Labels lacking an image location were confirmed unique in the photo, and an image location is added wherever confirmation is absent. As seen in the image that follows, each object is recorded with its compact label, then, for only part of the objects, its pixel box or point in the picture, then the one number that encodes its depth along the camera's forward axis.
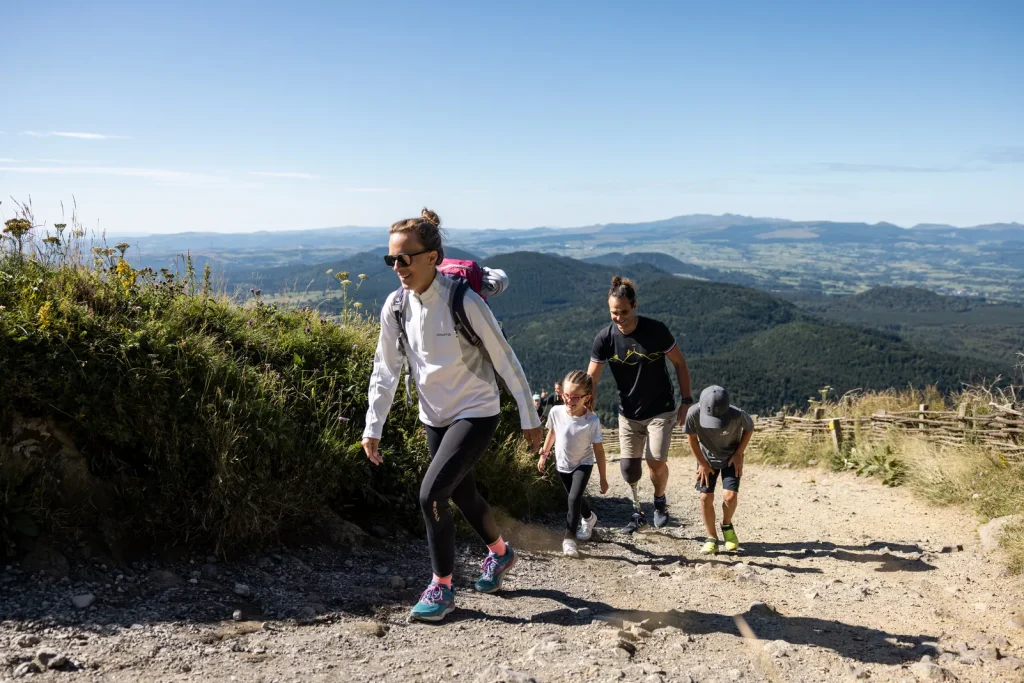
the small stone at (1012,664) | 3.17
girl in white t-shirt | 5.20
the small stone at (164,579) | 3.51
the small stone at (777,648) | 3.37
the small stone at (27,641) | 2.82
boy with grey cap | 5.20
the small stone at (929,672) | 3.07
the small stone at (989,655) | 3.29
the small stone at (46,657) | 2.70
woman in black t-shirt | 5.40
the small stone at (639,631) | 3.55
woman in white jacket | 3.32
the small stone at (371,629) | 3.31
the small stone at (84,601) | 3.18
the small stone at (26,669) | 2.61
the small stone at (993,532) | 5.19
